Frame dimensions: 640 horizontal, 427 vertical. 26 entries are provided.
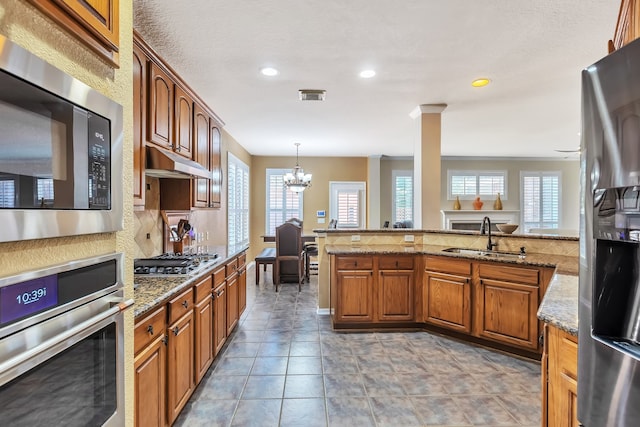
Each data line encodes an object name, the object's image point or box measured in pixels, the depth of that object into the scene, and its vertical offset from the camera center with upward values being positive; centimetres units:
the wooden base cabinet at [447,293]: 320 -84
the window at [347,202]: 802 +20
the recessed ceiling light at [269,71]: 294 +127
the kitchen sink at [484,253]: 316 -43
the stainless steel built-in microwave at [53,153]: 62 +13
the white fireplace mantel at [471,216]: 799 -13
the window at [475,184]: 820 +68
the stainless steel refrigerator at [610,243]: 78 -9
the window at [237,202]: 572 +16
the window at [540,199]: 830 +30
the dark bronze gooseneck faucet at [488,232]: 347 -25
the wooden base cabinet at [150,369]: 142 -76
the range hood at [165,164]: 228 +33
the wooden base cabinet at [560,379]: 116 -64
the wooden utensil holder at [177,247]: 308 -35
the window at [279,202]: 791 +20
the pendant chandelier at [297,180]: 659 +62
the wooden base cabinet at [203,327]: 221 -84
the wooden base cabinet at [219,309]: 262 -84
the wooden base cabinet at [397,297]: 352 -94
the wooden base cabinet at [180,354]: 179 -85
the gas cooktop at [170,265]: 217 -39
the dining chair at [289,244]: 542 -57
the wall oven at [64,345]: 63 -31
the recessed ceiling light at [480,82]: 321 +129
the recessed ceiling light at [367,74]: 299 +128
